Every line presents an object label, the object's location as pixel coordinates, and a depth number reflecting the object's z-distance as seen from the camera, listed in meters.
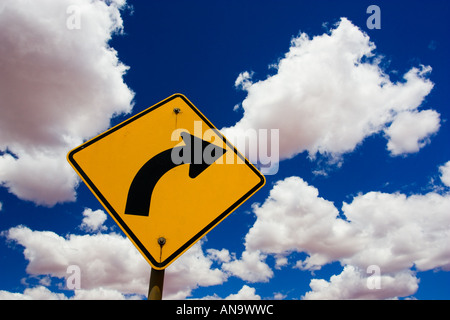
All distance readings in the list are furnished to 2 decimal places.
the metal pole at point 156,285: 1.76
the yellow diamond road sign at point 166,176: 1.91
